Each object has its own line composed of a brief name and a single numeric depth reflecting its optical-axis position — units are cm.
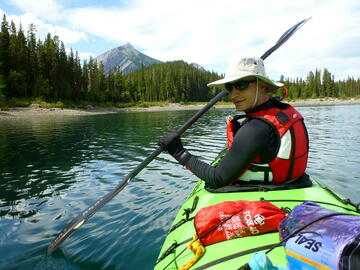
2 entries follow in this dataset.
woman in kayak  99
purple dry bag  54
